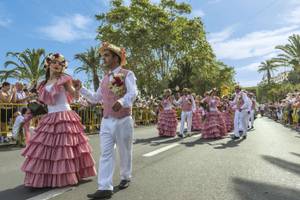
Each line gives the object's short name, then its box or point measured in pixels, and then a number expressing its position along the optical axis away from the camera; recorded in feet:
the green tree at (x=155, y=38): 67.78
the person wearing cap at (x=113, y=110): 10.00
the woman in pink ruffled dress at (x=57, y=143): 10.79
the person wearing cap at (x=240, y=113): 27.47
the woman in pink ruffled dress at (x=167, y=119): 28.83
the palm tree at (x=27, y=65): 81.66
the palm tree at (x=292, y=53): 84.28
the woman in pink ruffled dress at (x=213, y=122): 27.78
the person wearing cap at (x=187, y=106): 30.01
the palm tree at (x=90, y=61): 83.00
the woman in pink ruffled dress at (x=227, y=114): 35.95
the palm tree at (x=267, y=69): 152.63
